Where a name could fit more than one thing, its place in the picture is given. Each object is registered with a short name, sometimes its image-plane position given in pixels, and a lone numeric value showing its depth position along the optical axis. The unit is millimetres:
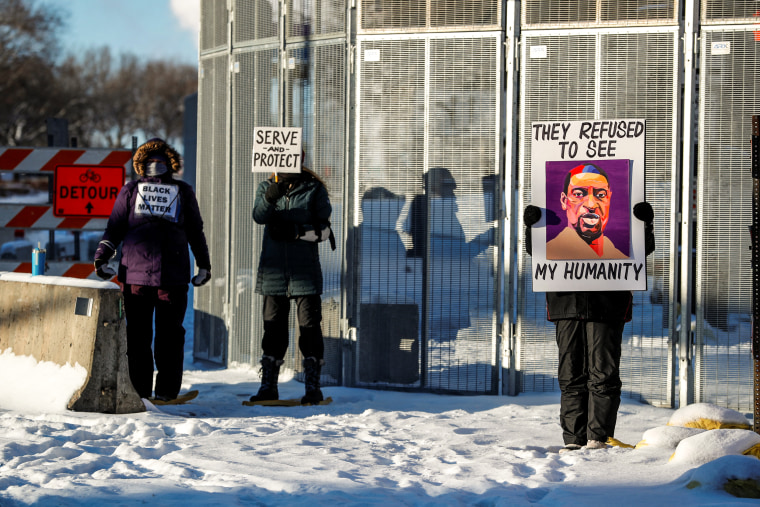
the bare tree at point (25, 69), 129250
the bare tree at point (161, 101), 197500
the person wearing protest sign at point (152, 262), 14398
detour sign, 17219
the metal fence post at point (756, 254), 10992
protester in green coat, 15219
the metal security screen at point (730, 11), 15471
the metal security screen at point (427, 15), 16328
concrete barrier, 13008
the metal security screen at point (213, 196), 19000
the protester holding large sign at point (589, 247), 11250
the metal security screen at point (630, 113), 15734
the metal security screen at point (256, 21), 17919
